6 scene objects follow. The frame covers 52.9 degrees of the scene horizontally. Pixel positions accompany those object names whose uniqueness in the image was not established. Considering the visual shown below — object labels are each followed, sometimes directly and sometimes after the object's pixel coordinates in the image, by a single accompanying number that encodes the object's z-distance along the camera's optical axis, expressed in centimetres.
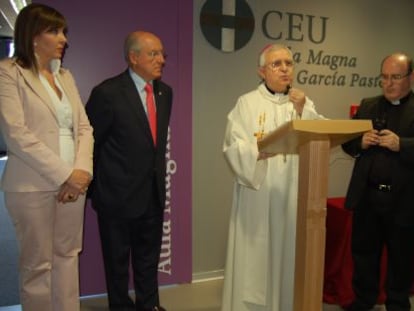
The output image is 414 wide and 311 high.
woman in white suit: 179
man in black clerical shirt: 224
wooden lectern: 127
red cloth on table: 273
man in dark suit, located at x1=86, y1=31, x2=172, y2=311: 233
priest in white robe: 215
